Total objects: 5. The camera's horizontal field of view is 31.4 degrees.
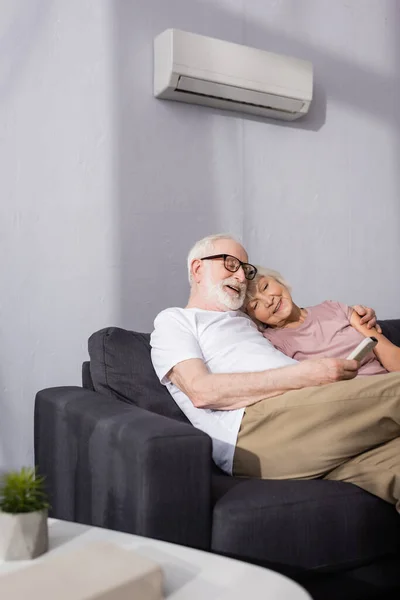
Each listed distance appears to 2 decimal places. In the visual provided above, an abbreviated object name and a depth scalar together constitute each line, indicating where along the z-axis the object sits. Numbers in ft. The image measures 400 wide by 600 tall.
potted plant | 3.75
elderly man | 5.90
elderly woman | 7.82
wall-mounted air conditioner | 9.46
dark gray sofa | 5.10
